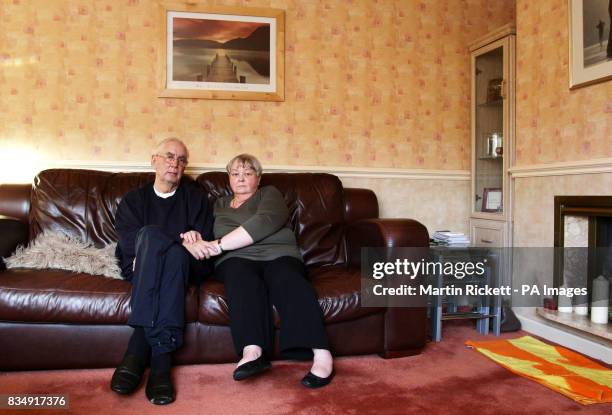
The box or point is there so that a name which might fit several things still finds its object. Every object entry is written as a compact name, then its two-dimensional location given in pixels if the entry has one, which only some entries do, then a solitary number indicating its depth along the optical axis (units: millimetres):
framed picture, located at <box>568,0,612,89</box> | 2402
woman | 1951
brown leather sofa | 2029
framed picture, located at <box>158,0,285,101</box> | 3129
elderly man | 1916
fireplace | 2494
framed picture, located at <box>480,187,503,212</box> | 3286
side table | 2740
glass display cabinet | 3125
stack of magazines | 2920
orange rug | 1890
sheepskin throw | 2275
